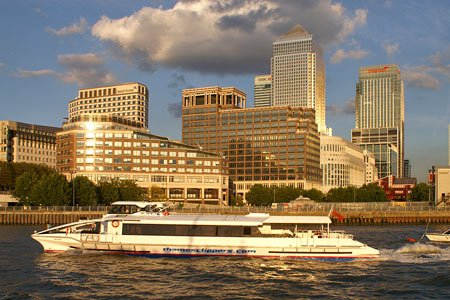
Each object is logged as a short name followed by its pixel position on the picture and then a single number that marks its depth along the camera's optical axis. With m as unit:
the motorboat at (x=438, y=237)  69.31
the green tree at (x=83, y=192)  122.75
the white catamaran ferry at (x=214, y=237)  49.66
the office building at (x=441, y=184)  137.46
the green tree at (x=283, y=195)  197.00
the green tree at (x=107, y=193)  132.00
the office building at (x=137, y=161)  187.50
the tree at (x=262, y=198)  196.38
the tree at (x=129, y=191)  136.88
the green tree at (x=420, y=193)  183.00
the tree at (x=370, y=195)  177.62
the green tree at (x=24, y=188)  123.47
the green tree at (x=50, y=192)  117.94
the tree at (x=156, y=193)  165.88
